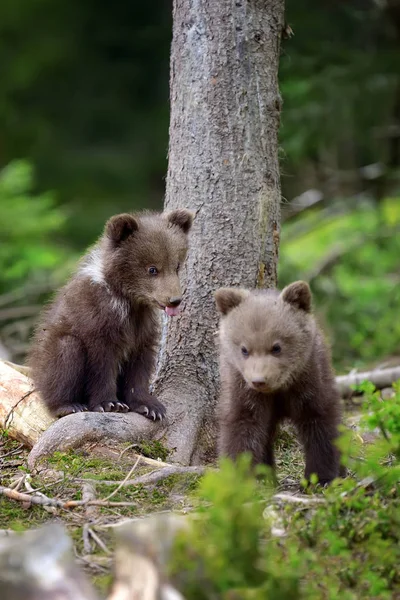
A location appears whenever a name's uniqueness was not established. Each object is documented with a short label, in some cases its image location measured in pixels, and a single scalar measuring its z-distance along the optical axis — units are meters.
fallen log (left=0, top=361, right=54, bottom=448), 13.79
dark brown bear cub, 13.22
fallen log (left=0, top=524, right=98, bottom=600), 6.29
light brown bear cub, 11.40
